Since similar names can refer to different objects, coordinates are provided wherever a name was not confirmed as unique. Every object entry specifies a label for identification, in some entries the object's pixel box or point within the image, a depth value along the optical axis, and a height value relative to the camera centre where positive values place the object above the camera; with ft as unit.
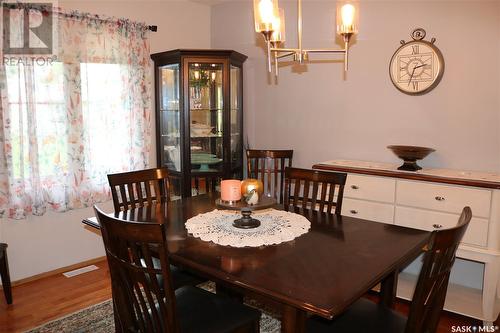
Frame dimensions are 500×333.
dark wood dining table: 4.40 -1.72
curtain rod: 9.37 +2.80
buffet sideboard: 8.20 -1.74
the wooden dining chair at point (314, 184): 7.94 -1.16
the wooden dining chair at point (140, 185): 7.98 -1.23
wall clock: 9.67 +1.49
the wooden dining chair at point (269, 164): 11.96 -1.14
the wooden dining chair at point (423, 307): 4.40 -2.12
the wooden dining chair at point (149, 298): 4.64 -2.12
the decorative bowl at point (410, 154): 9.27 -0.63
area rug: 8.16 -4.06
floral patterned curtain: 9.78 +0.22
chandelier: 5.51 +1.46
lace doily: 5.88 -1.61
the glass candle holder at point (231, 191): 6.07 -0.97
